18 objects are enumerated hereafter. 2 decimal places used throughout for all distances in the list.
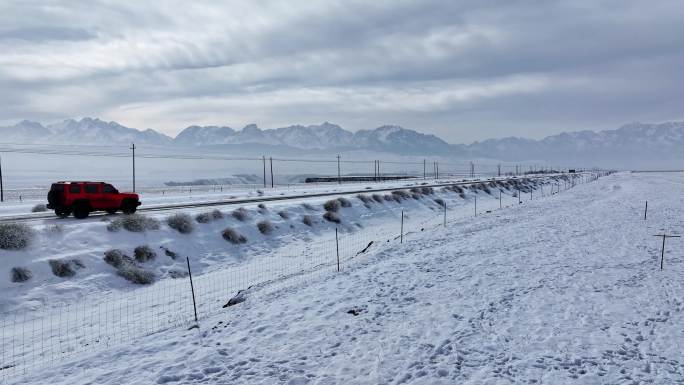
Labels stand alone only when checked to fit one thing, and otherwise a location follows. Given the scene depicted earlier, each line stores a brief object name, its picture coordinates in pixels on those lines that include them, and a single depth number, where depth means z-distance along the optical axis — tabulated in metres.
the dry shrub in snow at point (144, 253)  21.94
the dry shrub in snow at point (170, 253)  23.33
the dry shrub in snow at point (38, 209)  30.77
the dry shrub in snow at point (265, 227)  29.71
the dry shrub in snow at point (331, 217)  35.69
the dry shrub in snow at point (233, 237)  26.98
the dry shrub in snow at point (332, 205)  38.00
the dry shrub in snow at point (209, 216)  28.06
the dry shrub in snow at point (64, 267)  18.69
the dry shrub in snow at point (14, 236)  18.86
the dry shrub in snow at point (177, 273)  21.53
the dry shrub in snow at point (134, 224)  23.55
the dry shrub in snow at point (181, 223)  25.92
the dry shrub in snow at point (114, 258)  20.61
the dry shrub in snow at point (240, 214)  30.30
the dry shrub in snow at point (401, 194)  49.35
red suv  24.03
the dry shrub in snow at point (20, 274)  17.53
